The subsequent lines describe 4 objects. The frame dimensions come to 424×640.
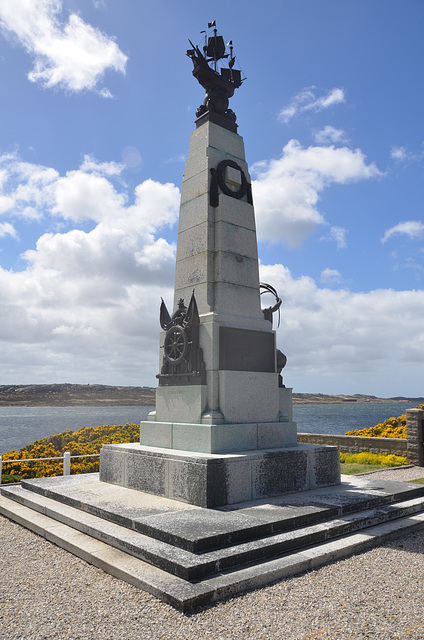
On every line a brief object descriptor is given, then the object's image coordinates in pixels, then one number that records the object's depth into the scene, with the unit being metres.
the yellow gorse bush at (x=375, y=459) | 14.73
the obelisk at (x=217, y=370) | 7.42
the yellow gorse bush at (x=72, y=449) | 12.22
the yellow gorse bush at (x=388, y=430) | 18.19
